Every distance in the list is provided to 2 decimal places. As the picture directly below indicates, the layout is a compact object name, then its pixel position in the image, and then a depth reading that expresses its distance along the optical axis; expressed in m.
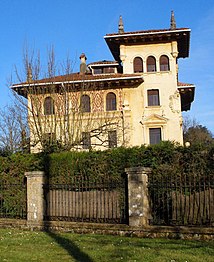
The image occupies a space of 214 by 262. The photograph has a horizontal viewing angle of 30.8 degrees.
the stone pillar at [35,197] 12.89
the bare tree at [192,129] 61.24
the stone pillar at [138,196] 11.18
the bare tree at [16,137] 25.17
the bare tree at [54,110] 23.77
